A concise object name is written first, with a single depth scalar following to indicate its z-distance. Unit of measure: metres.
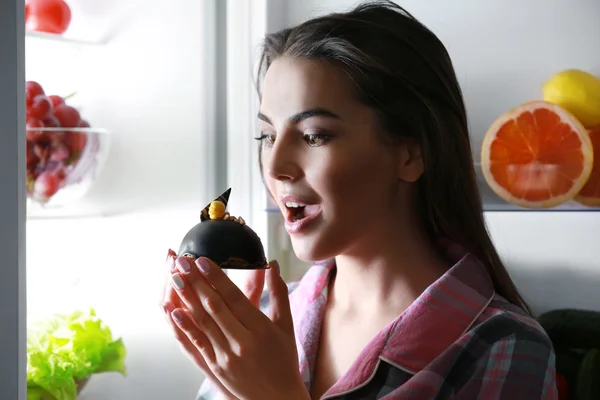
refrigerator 1.26
